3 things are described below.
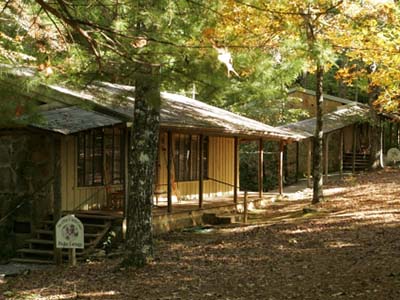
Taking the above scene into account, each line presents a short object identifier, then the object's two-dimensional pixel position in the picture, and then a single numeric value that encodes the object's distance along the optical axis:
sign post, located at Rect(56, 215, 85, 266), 10.47
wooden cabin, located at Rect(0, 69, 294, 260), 12.50
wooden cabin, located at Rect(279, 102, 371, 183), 28.77
